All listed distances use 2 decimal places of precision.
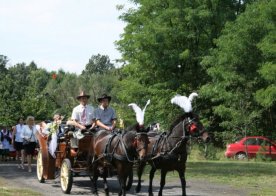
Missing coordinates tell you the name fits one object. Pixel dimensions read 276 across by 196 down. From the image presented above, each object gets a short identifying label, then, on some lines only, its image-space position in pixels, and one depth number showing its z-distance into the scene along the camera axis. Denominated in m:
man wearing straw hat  14.28
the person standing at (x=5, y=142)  26.50
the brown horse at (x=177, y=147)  12.41
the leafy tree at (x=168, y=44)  39.69
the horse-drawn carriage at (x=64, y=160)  13.80
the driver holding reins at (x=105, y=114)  13.87
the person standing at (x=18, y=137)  21.19
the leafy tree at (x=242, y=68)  32.31
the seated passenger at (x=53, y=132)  15.03
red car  31.02
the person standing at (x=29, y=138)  19.89
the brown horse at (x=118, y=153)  11.45
